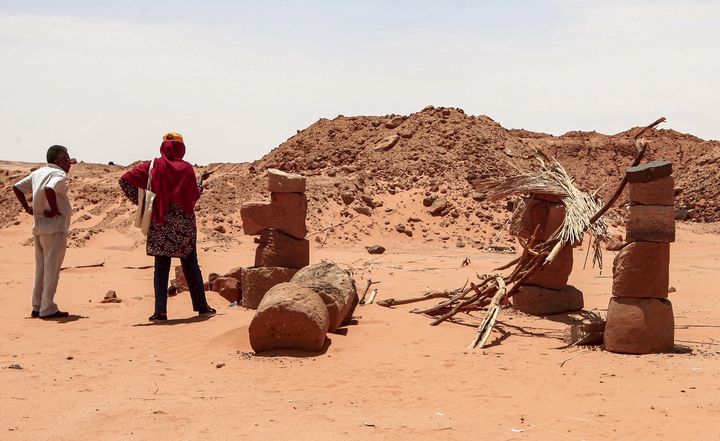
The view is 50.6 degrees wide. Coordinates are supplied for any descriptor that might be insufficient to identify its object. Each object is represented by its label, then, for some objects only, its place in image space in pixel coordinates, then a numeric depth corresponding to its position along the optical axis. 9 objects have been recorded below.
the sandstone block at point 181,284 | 10.73
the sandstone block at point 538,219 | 9.52
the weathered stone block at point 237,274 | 10.47
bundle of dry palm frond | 8.38
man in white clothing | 8.48
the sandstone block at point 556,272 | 9.25
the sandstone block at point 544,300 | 9.37
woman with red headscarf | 8.41
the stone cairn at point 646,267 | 6.95
